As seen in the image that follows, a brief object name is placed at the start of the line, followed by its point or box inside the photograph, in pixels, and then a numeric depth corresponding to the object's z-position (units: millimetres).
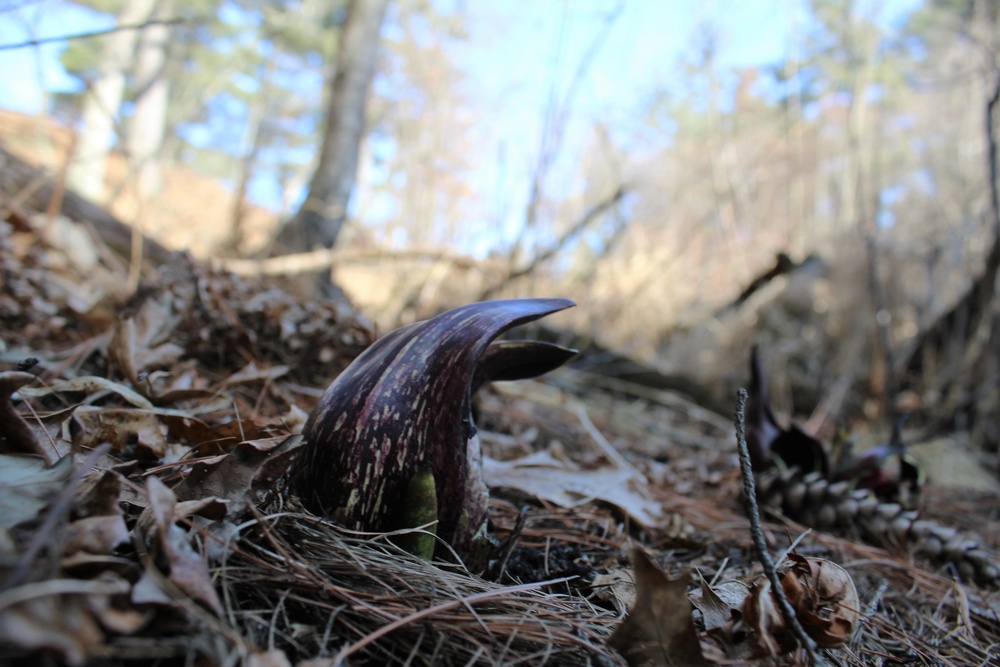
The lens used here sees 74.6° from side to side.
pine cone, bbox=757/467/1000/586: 380
